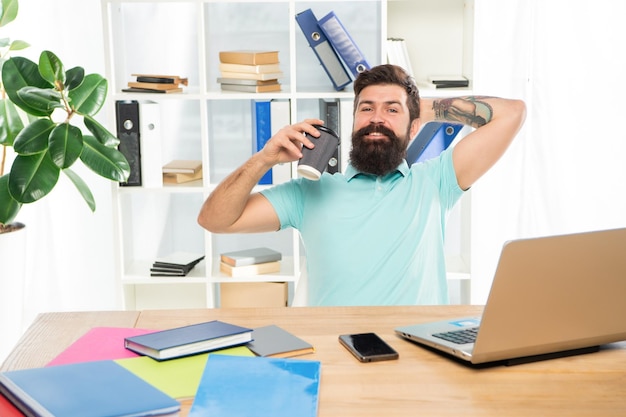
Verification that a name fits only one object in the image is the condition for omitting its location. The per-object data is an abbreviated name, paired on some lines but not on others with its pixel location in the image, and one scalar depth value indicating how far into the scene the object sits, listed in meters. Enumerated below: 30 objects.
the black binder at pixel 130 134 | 3.56
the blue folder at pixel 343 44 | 3.47
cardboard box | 3.75
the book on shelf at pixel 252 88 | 3.57
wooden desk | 1.38
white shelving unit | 3.66
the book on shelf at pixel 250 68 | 3.56
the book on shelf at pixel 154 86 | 3.56
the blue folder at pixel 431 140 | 3.47
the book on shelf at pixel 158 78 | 3.57
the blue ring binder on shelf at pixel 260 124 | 3.59
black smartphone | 1.59
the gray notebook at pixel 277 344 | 1.62
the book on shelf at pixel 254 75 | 3.56
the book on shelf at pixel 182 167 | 3.73
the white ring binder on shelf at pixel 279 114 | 3.58
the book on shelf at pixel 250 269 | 3.70
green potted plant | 2.93
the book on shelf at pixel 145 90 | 3.57
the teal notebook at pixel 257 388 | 1.33
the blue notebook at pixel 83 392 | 1.31
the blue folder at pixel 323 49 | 3.49
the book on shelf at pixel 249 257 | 3.70
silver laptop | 1.46
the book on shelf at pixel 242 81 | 3.57
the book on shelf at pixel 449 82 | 3.56
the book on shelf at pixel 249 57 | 3.55
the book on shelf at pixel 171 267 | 3.70
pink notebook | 1.60
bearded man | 2.37
